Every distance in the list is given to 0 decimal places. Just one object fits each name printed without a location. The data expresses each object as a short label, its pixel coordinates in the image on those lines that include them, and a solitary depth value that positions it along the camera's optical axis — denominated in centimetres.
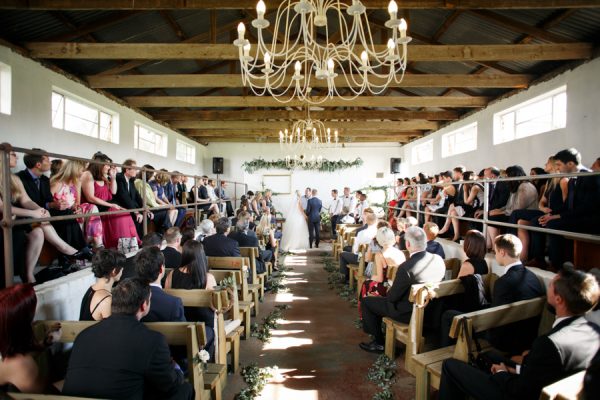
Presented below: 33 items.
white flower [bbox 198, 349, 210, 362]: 201
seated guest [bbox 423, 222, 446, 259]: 404
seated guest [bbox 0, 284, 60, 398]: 147
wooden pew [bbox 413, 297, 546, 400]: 210
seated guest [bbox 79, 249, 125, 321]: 216
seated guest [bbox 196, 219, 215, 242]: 482
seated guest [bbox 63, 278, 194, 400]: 153
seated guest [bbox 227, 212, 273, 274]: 546
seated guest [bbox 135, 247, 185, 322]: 224
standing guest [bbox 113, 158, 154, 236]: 406
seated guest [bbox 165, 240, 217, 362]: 289
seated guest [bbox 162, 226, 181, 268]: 341
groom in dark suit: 1029
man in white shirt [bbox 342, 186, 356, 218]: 1091
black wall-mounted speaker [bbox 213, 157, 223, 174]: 1444
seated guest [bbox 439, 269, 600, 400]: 159
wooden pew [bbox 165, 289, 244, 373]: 261
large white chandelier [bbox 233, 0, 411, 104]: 278
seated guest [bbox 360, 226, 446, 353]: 313
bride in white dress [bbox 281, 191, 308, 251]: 1016
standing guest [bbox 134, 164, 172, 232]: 491
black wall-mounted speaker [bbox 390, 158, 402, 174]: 1372
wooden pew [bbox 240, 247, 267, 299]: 483
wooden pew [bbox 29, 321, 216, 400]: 192
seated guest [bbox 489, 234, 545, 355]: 250
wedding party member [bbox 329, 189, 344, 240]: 1119
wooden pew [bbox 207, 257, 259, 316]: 391
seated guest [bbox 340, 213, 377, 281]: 550
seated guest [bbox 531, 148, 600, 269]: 291
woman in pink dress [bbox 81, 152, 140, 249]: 360
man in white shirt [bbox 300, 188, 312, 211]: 1037
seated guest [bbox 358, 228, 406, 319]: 380
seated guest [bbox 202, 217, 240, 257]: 443
